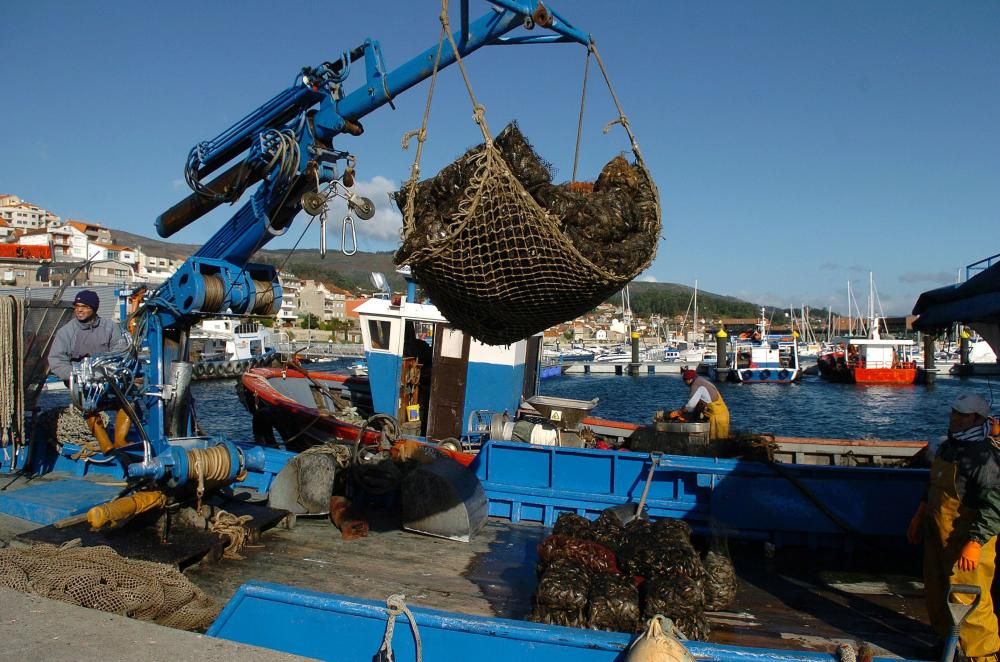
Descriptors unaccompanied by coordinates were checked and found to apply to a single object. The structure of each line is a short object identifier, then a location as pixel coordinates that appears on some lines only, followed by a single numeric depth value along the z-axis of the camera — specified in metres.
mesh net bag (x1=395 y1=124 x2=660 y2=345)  3.72
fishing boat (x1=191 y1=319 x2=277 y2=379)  42.28
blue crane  5.98
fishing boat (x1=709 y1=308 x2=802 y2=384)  48.75
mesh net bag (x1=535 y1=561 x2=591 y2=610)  4.38
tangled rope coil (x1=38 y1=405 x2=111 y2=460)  7.30
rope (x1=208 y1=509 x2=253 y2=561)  5.73
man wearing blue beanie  6.14
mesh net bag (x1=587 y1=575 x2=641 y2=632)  4.34
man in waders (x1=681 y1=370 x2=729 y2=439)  8.20
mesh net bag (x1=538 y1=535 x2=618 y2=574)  4.93
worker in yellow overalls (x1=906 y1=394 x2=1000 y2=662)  4.06
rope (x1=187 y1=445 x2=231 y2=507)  5.77
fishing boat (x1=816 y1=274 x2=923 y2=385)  48.53
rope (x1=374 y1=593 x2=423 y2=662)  3.53
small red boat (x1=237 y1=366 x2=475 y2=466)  10.55
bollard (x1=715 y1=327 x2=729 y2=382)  49.78
